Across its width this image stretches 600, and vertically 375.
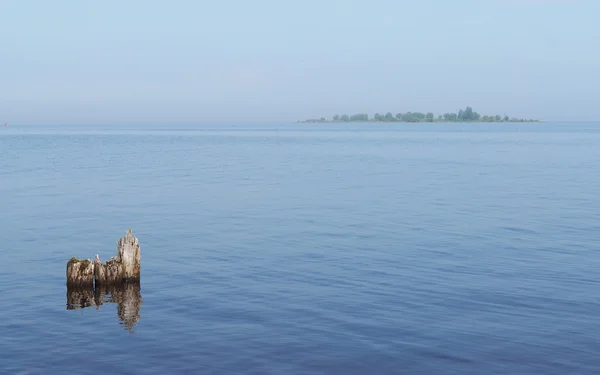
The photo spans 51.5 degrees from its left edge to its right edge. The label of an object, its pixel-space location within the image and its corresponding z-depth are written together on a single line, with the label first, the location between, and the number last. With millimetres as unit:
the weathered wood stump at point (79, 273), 25484
